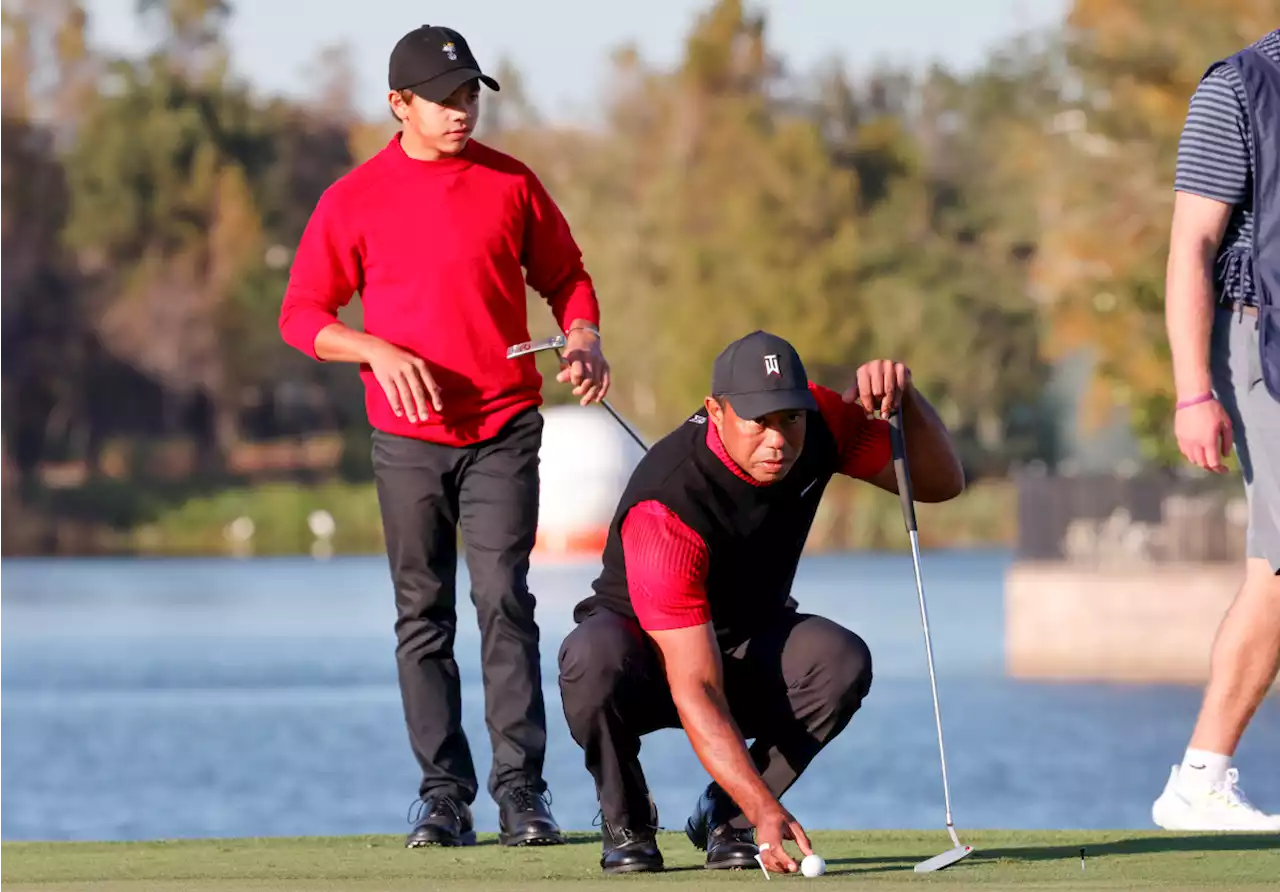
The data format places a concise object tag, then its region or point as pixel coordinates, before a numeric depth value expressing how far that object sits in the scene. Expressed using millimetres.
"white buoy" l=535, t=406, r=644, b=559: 113625
